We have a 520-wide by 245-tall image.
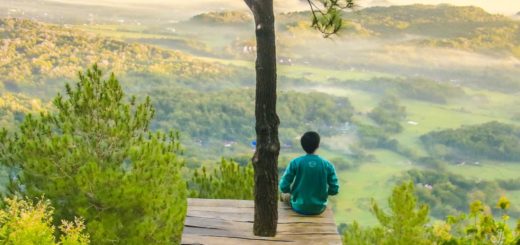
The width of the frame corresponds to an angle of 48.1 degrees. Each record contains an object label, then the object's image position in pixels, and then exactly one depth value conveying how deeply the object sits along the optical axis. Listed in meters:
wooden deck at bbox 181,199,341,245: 4.02
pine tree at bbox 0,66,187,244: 6.46
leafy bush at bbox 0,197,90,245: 4.21
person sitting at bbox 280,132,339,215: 4.34
